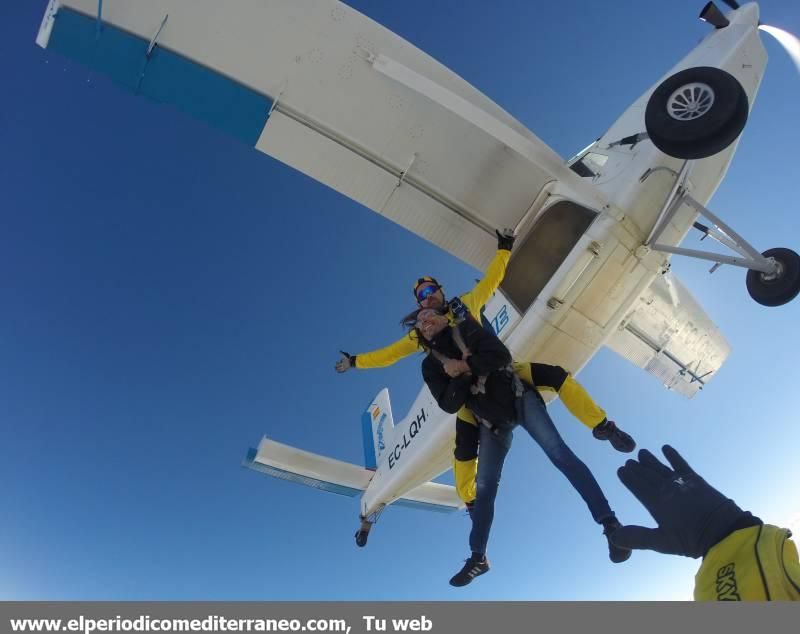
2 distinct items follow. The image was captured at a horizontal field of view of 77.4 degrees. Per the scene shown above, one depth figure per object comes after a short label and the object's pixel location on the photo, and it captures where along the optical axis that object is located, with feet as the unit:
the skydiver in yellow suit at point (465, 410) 10.82
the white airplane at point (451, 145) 15.28
